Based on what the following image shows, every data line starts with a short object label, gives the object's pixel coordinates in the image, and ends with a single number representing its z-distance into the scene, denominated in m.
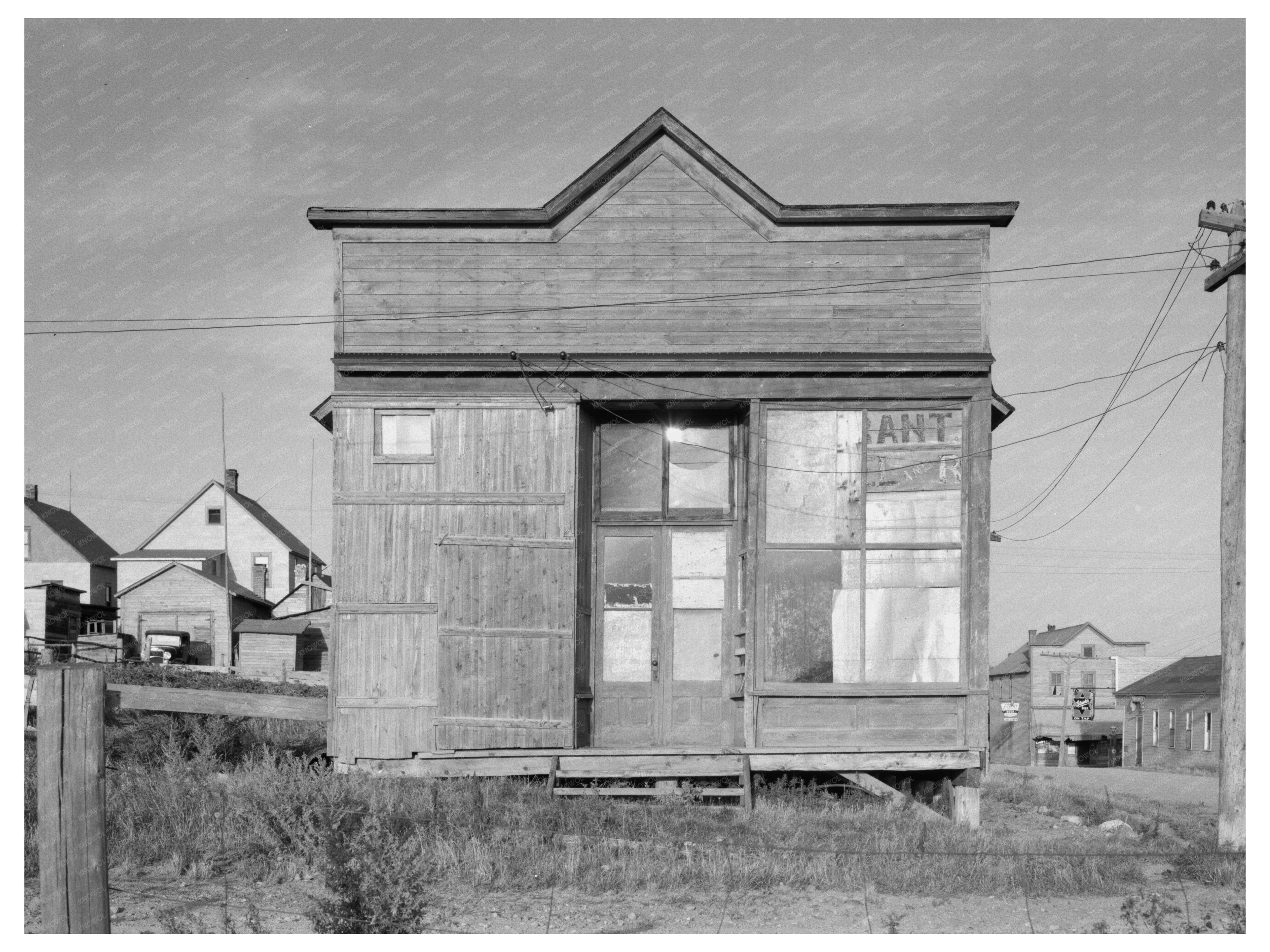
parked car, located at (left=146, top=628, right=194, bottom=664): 47.88
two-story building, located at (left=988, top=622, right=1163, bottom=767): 73.50
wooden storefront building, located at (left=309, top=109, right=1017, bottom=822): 16.12
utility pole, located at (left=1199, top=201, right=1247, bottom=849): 13.88
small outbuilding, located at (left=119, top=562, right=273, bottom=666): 50.50
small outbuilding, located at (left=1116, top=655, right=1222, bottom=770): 54.56
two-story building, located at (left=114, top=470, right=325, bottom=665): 50.69
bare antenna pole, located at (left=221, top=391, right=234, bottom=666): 50.53
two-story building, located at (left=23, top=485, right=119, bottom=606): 56.72
